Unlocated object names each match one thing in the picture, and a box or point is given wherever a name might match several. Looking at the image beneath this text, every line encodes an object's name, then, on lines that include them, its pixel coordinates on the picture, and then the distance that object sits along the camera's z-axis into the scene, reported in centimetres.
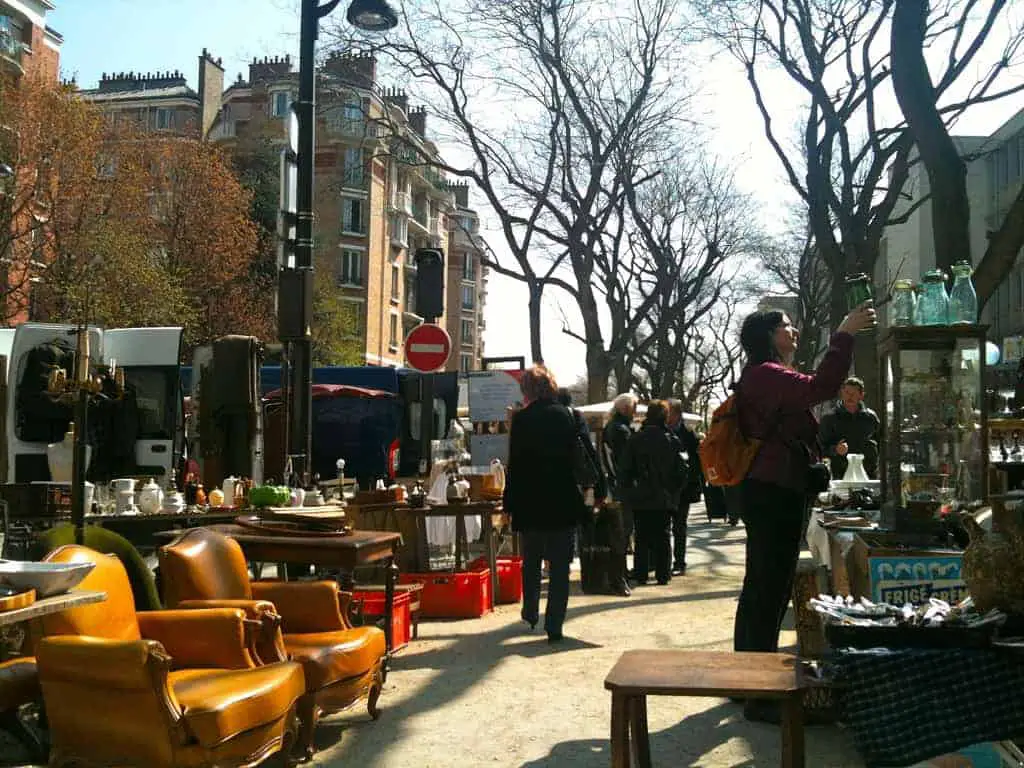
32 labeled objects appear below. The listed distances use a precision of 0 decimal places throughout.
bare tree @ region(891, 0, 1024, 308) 1005
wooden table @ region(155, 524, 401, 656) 646
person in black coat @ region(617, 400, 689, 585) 1168
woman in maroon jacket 573
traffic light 1330
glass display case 583
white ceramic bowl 388
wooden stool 371
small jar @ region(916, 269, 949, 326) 596
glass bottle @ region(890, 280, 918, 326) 605
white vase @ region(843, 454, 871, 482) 846
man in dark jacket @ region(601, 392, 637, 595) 1230
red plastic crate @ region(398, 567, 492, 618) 969
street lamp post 993
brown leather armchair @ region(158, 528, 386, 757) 527
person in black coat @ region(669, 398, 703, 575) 1289
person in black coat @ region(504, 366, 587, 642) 845
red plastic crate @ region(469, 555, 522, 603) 1072
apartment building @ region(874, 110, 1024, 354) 4316
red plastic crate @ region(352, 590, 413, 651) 772
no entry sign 1295
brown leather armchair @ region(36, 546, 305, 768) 419
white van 1382
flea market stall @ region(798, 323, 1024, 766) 351
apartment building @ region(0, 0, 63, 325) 2794
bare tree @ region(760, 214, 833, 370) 3700
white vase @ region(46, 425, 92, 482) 1149
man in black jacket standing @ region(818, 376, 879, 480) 1042
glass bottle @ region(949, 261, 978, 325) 595
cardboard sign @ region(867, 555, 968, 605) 535
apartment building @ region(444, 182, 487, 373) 8569
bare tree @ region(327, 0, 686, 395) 2267
